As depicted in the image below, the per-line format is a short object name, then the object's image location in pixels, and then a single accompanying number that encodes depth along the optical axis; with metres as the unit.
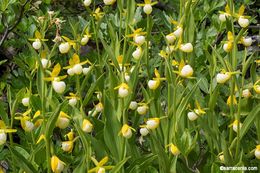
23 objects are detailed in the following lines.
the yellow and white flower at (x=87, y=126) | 1.26
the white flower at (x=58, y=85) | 1.26
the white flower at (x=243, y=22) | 1.36
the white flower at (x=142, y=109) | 1.36
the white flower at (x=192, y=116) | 1.32
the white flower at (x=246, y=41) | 1.40
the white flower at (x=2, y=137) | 1.21
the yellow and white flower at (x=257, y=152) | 1.29
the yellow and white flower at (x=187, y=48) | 1.35
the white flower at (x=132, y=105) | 1.37
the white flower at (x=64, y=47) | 1.37
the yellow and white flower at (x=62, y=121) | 1.22
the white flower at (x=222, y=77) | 1.28
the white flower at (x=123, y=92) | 1.26
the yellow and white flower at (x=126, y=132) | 1.24
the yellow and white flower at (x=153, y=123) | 1.29
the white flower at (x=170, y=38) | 1.41
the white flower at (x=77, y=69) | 1.35
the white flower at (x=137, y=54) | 1.40
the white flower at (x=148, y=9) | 1.42
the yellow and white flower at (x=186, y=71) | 1.30
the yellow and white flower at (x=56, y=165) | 1.17
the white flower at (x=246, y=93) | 1.37
